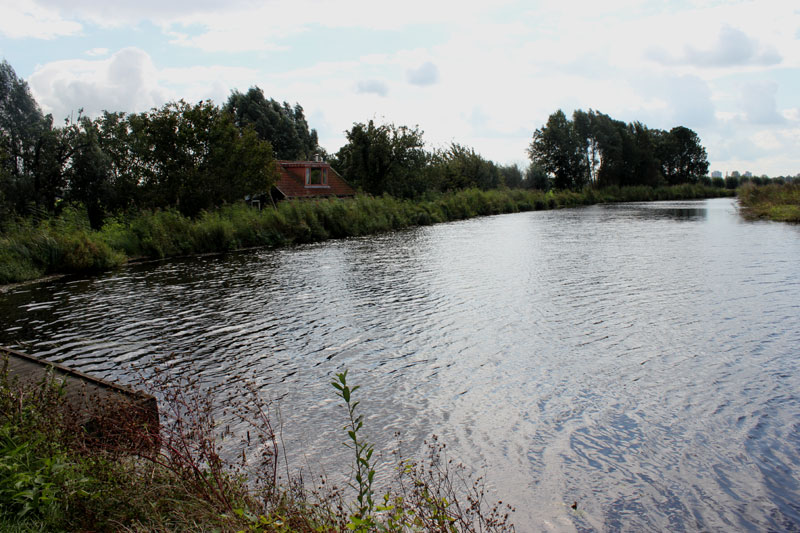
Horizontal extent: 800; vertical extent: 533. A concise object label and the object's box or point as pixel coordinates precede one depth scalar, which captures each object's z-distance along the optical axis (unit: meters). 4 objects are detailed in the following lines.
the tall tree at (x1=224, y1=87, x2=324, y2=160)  67.38
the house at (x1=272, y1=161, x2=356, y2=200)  47.69
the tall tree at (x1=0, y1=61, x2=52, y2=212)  37.72
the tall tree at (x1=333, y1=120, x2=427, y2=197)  49.34
